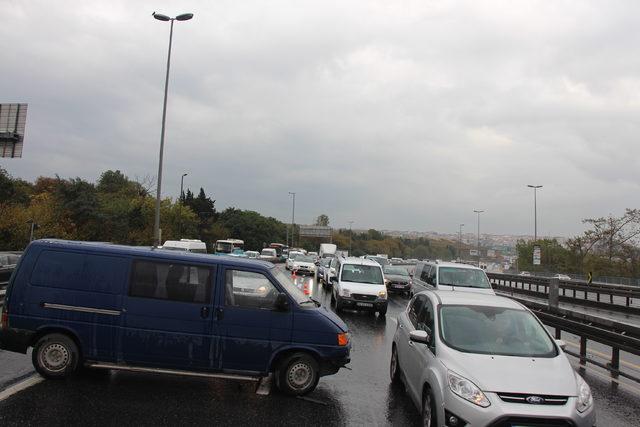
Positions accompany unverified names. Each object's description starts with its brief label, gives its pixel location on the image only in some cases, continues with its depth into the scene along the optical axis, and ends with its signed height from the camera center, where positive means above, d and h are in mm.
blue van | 6832 -978
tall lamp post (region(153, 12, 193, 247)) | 25844 +6966
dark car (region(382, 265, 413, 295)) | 26406 -1285
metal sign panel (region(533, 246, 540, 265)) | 36156 +587
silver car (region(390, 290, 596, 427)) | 4758 -1131
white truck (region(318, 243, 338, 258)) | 59344 +492
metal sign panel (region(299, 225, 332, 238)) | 116125 +5226
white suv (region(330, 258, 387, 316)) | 16750 -1052
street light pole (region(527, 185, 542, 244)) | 61781 +5773
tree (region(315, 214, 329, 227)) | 193125 +12841
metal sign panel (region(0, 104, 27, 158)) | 24125 +5297
